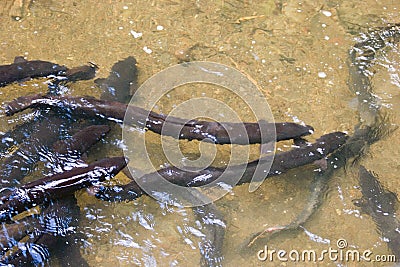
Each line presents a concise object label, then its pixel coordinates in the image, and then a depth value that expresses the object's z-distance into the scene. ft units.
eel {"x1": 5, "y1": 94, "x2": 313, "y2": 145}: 13.00
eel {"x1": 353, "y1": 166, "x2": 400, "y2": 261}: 11.68
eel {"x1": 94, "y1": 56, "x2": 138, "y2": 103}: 14.67
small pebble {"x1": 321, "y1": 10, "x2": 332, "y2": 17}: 18.74
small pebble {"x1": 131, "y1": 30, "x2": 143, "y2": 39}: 17.16
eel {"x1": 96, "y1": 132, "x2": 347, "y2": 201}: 11.80
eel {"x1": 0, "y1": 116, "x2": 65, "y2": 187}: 11.85
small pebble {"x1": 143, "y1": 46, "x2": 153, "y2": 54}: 16.52
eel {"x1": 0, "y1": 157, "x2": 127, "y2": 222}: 10.64
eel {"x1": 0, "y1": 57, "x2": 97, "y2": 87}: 14.35
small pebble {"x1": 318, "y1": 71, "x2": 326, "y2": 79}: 16.01
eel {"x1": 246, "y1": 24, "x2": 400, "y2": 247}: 11.99
